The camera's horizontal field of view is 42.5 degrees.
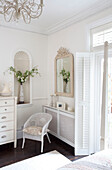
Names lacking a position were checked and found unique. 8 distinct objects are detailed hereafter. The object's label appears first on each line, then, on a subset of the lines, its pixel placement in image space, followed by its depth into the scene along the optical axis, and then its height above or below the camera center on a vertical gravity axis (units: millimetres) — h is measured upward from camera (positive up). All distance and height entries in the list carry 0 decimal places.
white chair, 2941 -982
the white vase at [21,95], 3672 -325
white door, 2770 -404
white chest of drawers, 2979 -789
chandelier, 1646 +844
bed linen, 1212 -720
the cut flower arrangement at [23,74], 3542 +212
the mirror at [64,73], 3346 +236
